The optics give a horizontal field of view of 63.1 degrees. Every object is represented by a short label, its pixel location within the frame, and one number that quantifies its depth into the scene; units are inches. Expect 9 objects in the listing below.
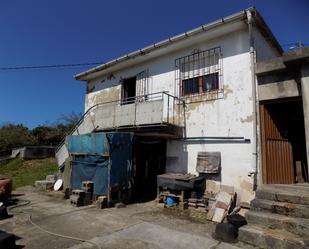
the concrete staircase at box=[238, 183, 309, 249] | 203.0
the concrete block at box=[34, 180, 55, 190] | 502.8
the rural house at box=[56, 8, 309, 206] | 327.6
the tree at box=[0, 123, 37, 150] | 995.9
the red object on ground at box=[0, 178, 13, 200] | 365.3
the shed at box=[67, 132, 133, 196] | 366.6
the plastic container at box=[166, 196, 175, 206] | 360.5
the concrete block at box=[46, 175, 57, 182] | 530.5
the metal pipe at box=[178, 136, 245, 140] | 343.1
